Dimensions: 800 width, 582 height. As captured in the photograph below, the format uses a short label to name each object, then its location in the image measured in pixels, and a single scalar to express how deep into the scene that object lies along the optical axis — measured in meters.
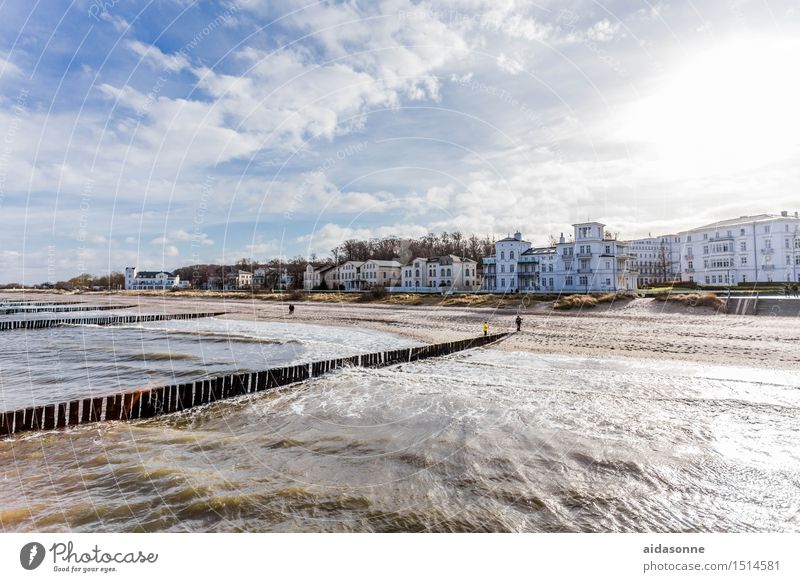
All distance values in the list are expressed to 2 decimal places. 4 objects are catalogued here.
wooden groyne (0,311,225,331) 38.81
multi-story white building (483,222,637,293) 53.56
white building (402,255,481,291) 74.06
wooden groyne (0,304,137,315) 56.94
